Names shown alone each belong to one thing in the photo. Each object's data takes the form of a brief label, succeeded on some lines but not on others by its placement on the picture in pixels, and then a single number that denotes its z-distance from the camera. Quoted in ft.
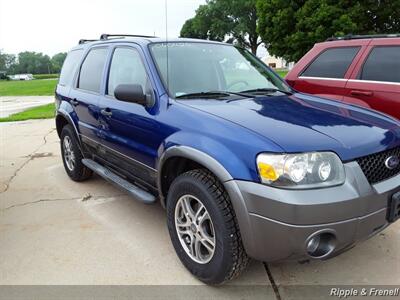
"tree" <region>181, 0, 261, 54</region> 157.58
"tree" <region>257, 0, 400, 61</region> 63.57
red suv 14.56
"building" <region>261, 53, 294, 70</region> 233.10
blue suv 7.66
